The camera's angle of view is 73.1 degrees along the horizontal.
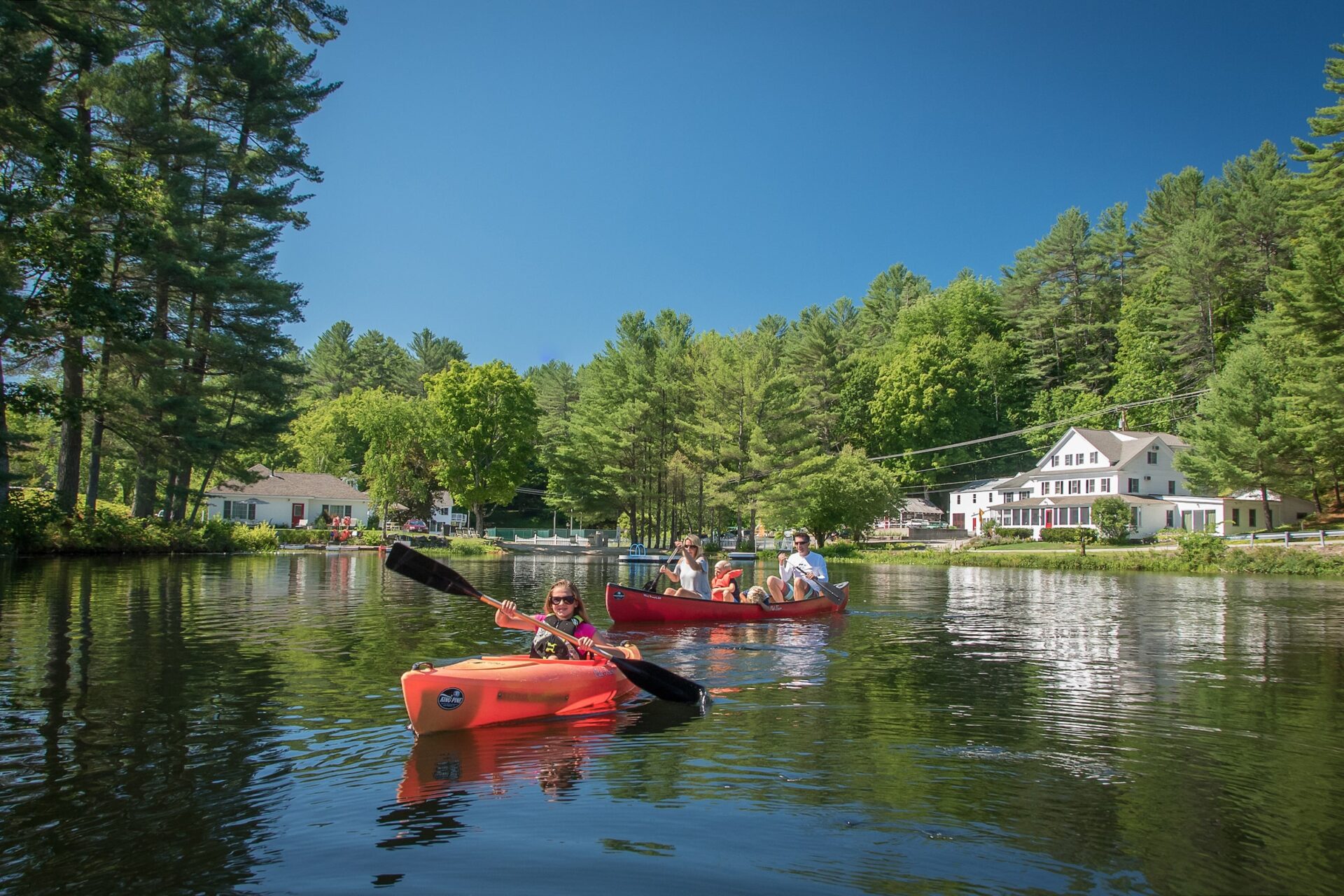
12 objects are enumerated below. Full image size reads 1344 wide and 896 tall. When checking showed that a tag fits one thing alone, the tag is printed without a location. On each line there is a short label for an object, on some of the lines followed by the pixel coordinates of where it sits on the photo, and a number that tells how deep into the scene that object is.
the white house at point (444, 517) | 75.38
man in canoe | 19.78
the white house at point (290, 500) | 62.06
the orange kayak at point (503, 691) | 8.22
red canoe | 17.33
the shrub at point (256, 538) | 43.22
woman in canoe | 17.98
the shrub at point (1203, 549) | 39.34
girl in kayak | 9.91
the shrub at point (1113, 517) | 55.47
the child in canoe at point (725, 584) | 18.77
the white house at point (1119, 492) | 57.09
